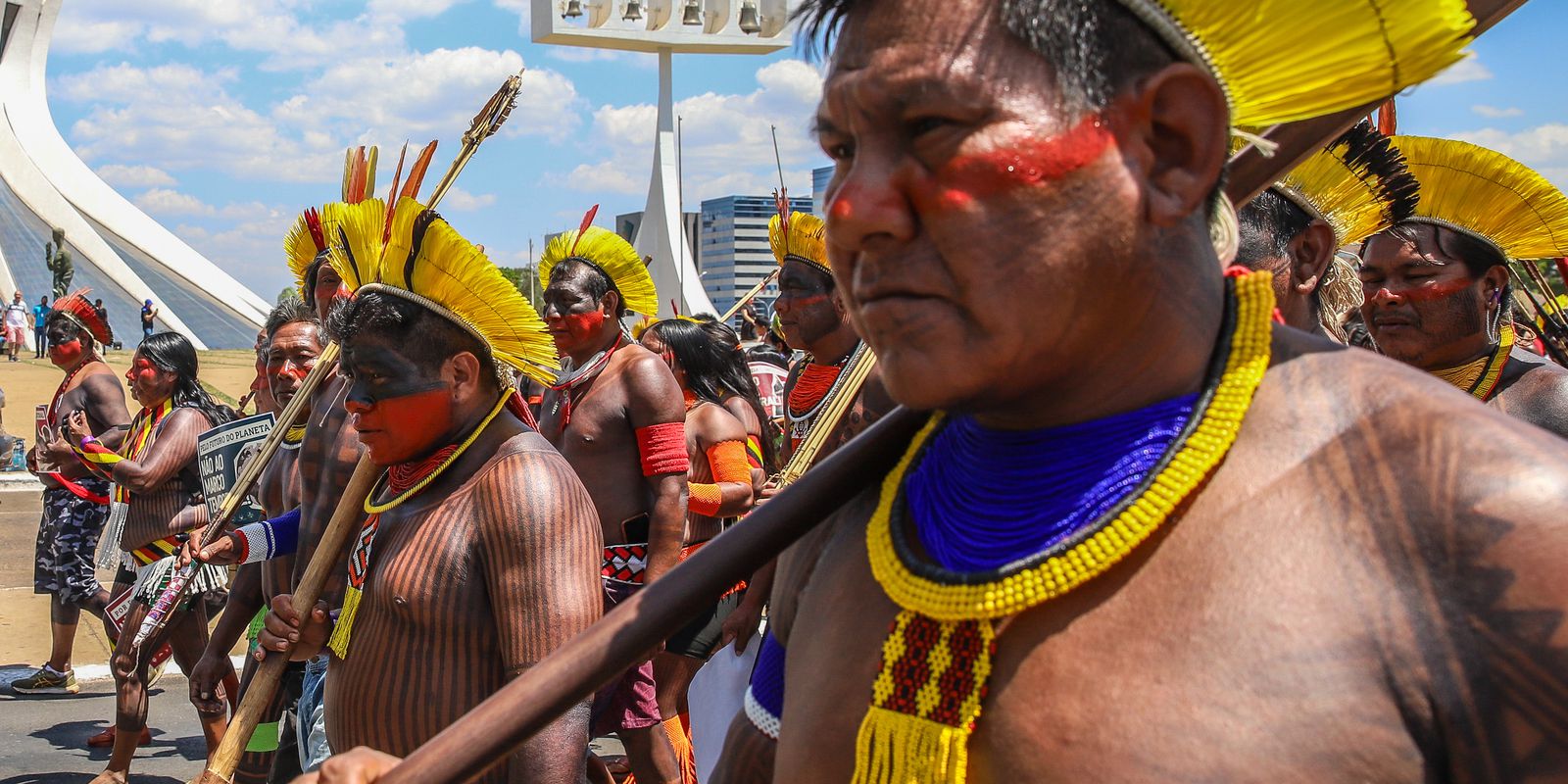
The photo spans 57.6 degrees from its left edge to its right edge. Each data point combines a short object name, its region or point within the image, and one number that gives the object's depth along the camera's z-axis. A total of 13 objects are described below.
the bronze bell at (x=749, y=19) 39.97
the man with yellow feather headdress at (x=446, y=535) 3.00
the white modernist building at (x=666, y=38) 38.75
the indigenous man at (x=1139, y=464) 1.11
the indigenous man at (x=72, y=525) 7.98
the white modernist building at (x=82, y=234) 53.16
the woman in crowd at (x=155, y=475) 6.25
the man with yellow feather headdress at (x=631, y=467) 5.29
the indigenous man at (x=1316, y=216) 2.96
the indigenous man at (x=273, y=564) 4.15
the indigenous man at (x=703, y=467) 5.60
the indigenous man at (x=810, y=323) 5.74
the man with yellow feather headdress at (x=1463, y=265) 3.62
